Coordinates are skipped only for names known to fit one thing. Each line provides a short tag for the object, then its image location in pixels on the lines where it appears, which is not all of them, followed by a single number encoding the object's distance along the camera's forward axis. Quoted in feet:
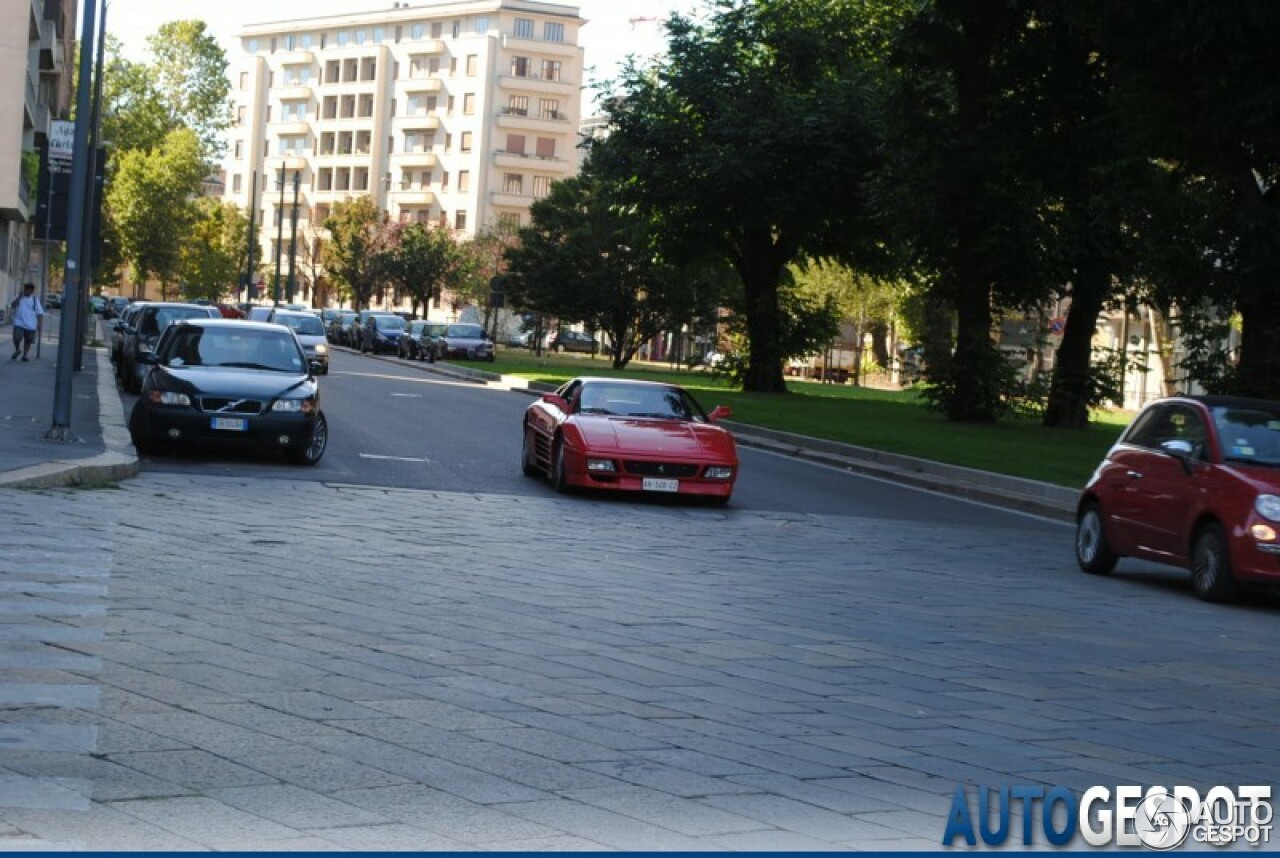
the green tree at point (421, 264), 374.43
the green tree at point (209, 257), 382.22
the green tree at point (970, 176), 131.03
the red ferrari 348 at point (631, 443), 66.49
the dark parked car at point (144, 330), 112.88
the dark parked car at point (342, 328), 297.74
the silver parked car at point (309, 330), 160.76
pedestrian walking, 136.36
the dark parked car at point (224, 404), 69.05
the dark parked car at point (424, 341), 246.06
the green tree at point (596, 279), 264.93
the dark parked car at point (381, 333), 268.00
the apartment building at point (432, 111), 485.97
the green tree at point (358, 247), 416.58
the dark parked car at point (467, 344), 248.52
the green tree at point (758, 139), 166.40
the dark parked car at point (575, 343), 423.23
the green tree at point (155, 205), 380.17
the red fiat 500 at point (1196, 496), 47.29
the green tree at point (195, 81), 431.43
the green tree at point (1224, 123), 83.25
